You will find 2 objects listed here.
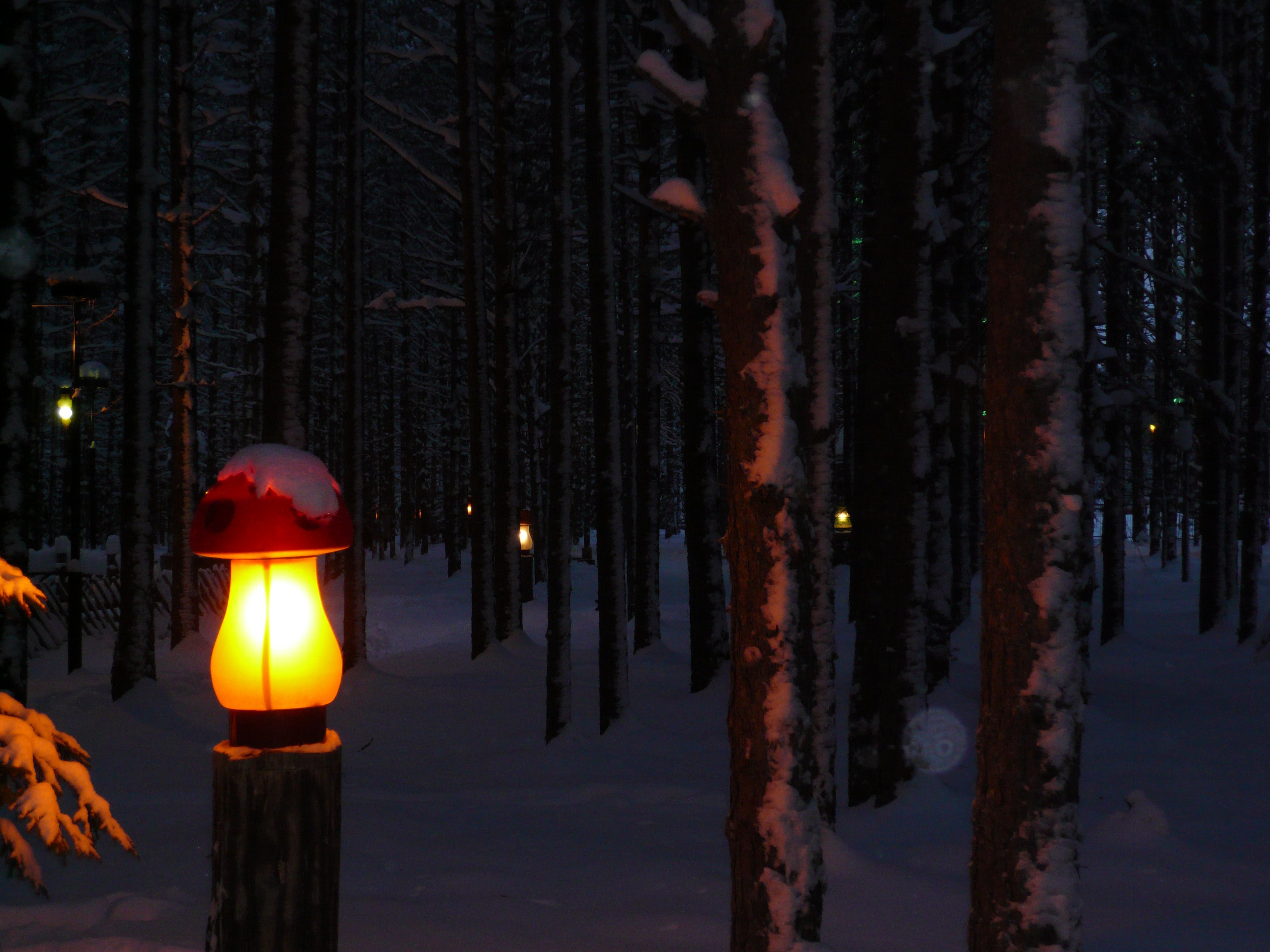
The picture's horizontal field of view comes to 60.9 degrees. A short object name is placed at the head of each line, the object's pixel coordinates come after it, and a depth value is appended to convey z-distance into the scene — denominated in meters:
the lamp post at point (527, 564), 23.75
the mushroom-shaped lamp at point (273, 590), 2.89
